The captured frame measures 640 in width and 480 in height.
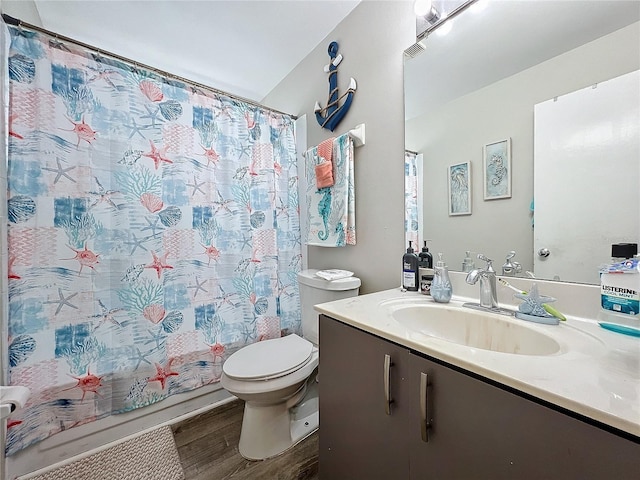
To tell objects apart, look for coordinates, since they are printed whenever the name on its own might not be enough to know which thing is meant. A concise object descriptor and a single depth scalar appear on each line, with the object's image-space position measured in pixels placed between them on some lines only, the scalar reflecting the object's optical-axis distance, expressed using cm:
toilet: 117
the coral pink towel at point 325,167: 151
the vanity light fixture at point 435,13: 106
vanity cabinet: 41
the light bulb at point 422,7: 108
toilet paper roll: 67
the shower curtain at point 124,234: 114
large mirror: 75
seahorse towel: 145
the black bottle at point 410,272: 116
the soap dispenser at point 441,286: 100
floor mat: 116
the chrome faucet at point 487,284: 89
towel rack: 142
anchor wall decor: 151
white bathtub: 117
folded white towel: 137
